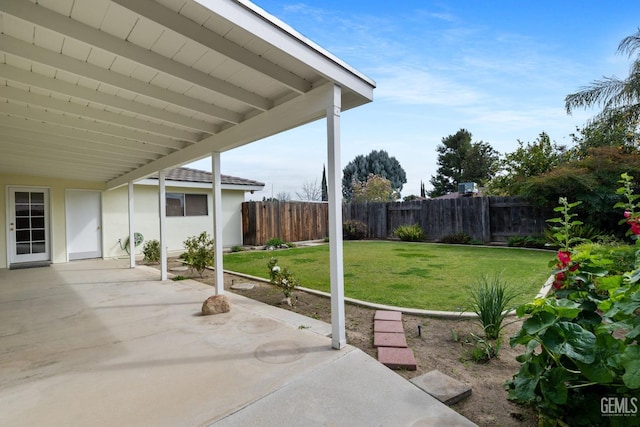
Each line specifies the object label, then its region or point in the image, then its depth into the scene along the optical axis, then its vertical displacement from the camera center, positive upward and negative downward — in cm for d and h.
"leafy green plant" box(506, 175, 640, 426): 168 -78
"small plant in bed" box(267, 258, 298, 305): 475 -101
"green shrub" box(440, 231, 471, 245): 1172 -100
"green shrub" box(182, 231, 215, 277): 696 -87
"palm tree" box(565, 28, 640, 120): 1097 +431
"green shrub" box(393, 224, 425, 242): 1291 -83
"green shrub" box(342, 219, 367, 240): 1457 -73
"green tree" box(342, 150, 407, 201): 3597 +529
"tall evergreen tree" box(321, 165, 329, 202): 3378 +327
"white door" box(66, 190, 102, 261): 973 -12
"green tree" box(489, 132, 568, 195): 1426 +239
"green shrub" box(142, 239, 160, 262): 941 -103
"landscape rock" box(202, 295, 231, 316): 424 -121
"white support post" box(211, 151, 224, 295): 505 -4
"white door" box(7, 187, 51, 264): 884 -11
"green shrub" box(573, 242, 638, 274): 423 -70
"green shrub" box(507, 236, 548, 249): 967 -100
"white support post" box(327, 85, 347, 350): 309 +1
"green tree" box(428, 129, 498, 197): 2981 +500
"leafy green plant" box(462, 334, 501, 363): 287 -131
